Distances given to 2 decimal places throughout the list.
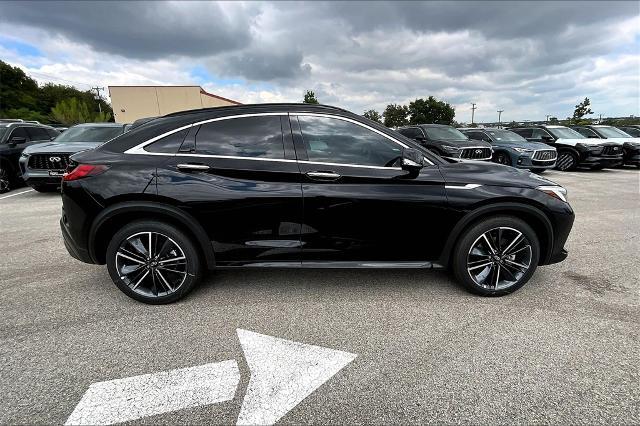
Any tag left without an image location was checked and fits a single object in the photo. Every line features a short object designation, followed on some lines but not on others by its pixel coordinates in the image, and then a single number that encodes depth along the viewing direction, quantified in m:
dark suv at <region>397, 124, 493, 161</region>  10.73
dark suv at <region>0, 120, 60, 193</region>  8.48
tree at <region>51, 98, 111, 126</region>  47.12
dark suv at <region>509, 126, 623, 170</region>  12.94
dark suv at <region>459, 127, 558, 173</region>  11.38
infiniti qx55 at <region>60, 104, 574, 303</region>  2.94
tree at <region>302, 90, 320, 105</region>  57.22
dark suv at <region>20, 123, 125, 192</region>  7.46
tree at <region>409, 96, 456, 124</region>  64.81
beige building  42.75
